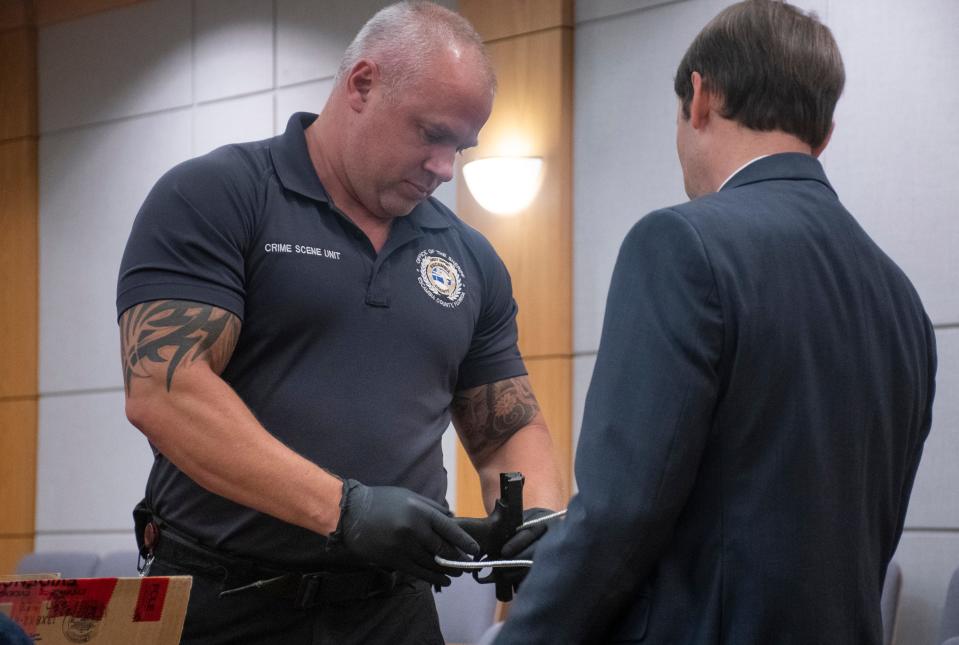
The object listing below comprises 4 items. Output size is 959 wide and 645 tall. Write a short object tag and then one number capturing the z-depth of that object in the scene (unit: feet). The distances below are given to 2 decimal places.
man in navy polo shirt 9.49
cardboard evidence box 8.99
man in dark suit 8.14
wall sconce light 20.33
